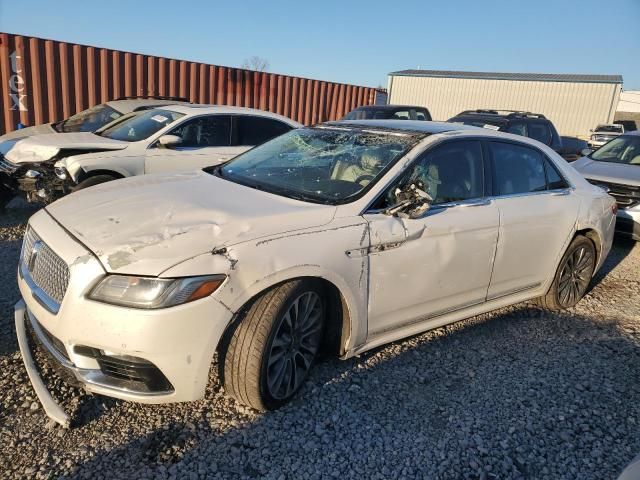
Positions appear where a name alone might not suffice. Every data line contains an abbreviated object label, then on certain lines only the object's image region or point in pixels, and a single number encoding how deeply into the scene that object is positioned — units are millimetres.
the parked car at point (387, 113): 10558
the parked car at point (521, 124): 9664
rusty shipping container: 10094
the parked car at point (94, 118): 7082
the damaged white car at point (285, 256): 2312
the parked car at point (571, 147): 10436
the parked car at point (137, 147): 5473
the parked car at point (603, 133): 21641
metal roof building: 27266
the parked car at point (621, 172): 6602
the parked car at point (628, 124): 26638
